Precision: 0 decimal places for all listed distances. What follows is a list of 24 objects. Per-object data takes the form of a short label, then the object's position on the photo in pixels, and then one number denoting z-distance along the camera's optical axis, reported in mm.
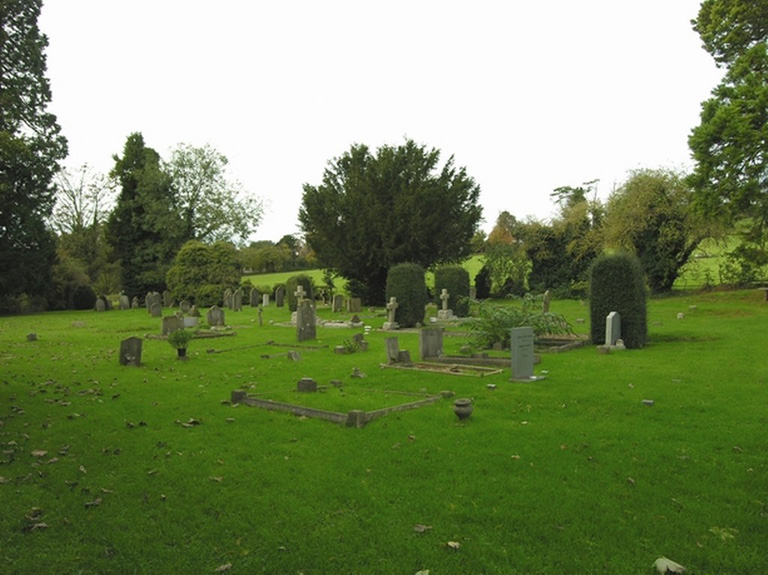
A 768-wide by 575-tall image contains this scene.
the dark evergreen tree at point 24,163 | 15023
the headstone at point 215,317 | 26219
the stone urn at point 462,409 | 8461
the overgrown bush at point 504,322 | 16500
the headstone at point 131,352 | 15242
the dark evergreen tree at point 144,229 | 51062
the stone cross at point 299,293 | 28109
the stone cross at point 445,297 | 29406
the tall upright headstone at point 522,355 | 11812
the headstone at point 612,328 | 16156
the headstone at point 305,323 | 20469
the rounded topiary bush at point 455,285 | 31000
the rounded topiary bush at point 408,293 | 25750
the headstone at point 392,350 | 14125
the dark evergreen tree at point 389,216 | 36719
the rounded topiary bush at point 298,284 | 36231
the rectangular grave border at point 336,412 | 8445
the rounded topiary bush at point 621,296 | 16609
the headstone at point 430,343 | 14852
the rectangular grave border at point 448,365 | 12727
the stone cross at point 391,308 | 24719
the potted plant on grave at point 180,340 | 16250
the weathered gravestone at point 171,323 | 21219
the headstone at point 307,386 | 10914
